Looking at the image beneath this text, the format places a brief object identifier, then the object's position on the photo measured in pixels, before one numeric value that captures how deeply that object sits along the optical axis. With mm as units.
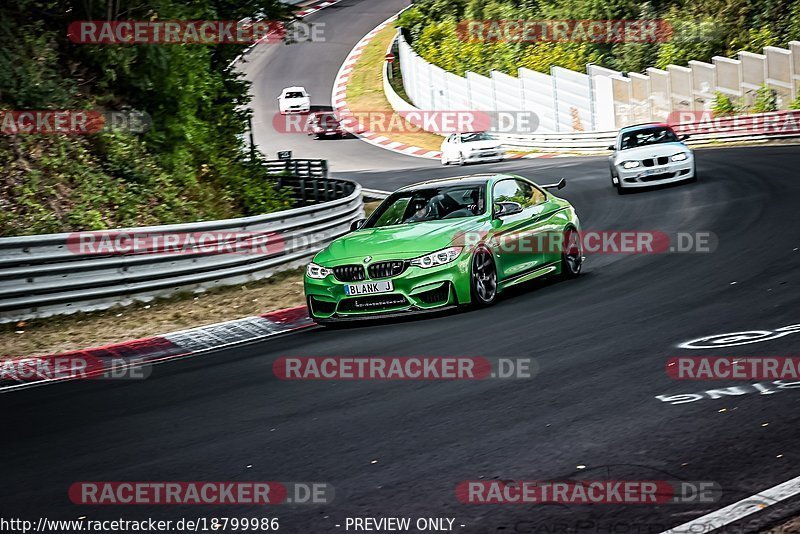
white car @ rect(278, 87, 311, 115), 56688
